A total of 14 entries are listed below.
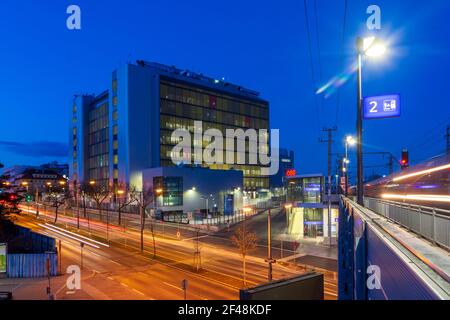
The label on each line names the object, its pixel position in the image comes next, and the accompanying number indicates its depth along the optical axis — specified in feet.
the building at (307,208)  159.84
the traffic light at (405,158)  93.25
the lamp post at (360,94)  44.82
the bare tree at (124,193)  263.88
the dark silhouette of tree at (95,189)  255.78
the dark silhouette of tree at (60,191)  313.24
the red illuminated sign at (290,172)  219.65
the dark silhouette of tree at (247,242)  114.11
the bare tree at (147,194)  243.40
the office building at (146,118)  282.36
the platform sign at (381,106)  47.93
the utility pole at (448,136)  124.98
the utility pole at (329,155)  136.05
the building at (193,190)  251.19
